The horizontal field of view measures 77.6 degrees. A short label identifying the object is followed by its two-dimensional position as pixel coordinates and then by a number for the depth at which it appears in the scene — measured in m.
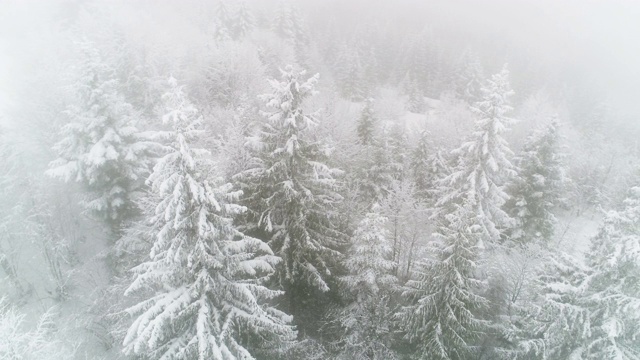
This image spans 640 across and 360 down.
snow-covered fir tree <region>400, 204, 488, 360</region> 16.23
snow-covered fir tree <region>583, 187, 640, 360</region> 13.66
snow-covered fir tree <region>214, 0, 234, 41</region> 52.81
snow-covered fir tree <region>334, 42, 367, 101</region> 63.44
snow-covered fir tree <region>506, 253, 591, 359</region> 15.24
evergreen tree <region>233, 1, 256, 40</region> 57.78
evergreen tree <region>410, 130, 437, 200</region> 34.25
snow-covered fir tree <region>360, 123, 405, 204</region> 32.00
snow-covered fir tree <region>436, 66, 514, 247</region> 22.12
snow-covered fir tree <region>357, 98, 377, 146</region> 38.19
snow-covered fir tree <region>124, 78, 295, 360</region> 12.04
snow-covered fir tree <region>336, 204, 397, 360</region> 17.20
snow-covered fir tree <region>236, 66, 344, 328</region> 17.72
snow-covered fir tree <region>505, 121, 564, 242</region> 27.67
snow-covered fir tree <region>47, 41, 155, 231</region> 21.00
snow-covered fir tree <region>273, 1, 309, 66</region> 61.69
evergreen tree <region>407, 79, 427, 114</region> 64.00
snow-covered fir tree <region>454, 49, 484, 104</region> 63.54
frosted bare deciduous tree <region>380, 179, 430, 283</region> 25.94
